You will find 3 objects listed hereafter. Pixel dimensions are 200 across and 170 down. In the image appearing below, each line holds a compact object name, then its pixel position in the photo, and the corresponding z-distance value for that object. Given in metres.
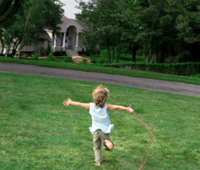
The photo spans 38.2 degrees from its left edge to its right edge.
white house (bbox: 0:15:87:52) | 54.80
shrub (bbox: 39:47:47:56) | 50.47
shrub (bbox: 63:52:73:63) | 31.27
